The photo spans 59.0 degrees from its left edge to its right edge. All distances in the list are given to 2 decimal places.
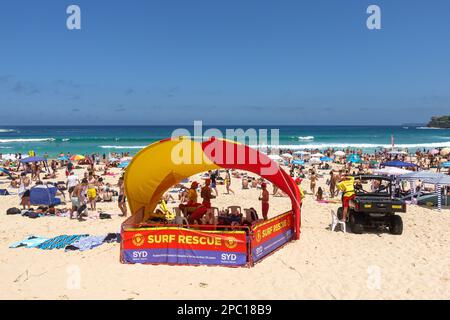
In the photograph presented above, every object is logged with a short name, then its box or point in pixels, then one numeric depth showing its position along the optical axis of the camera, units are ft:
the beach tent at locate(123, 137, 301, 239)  29.48
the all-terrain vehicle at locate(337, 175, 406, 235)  34.94
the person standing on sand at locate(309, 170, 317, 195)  63.03
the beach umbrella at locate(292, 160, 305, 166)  105.60
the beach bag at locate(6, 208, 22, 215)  46.37
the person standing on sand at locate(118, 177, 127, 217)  44.16
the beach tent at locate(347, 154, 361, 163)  107.66
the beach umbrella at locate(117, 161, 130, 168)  95.41
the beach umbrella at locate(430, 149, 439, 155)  131.54
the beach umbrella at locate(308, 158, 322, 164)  108.11
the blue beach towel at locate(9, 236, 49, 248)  32.35
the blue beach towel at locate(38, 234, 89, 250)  31.89
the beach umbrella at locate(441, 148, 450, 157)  128.23
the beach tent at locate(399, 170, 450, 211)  48.52
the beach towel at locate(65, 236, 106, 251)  31.48
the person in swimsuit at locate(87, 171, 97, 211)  49.90
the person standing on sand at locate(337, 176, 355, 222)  36.99
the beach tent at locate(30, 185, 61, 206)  52.47
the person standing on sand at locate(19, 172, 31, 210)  49.62
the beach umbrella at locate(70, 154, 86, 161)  105.22
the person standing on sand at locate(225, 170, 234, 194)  65.86
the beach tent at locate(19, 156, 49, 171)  79.25
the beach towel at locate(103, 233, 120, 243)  33.32
